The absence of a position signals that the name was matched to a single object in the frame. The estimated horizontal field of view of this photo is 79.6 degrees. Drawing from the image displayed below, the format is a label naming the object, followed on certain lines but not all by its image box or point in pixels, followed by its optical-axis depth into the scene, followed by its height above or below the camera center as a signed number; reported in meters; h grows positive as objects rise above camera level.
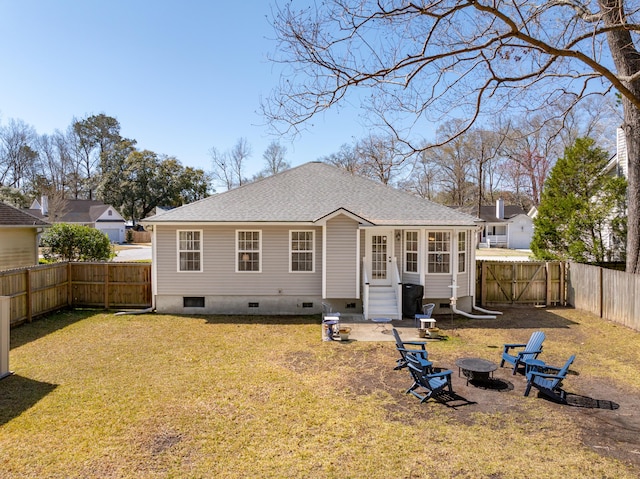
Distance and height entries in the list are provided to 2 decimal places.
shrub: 17.27 +0.06
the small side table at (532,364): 7.29 -2.37
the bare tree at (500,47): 7.49 +4.21
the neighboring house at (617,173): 15.89 +3.05
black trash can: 12.95 -1.95
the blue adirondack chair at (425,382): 6.60 -2.46
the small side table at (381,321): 11.95 -2.53
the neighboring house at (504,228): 45.44 +1.68
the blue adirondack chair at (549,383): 6.64 -2.52
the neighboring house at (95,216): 46.53 +3.51
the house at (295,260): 13.06 -0.62
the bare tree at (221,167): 54.47 +10.86
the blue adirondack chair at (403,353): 7.80 -2.28
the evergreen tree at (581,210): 15.88 +1.31
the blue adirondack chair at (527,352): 7.93 -2.33
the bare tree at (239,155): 54.81 +12.63
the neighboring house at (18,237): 15.55 +0.34
